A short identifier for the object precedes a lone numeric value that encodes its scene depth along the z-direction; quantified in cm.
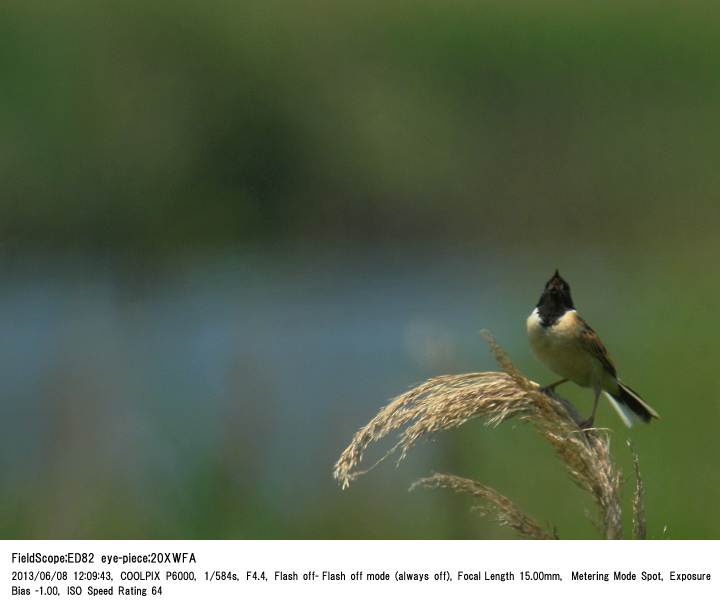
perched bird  809
